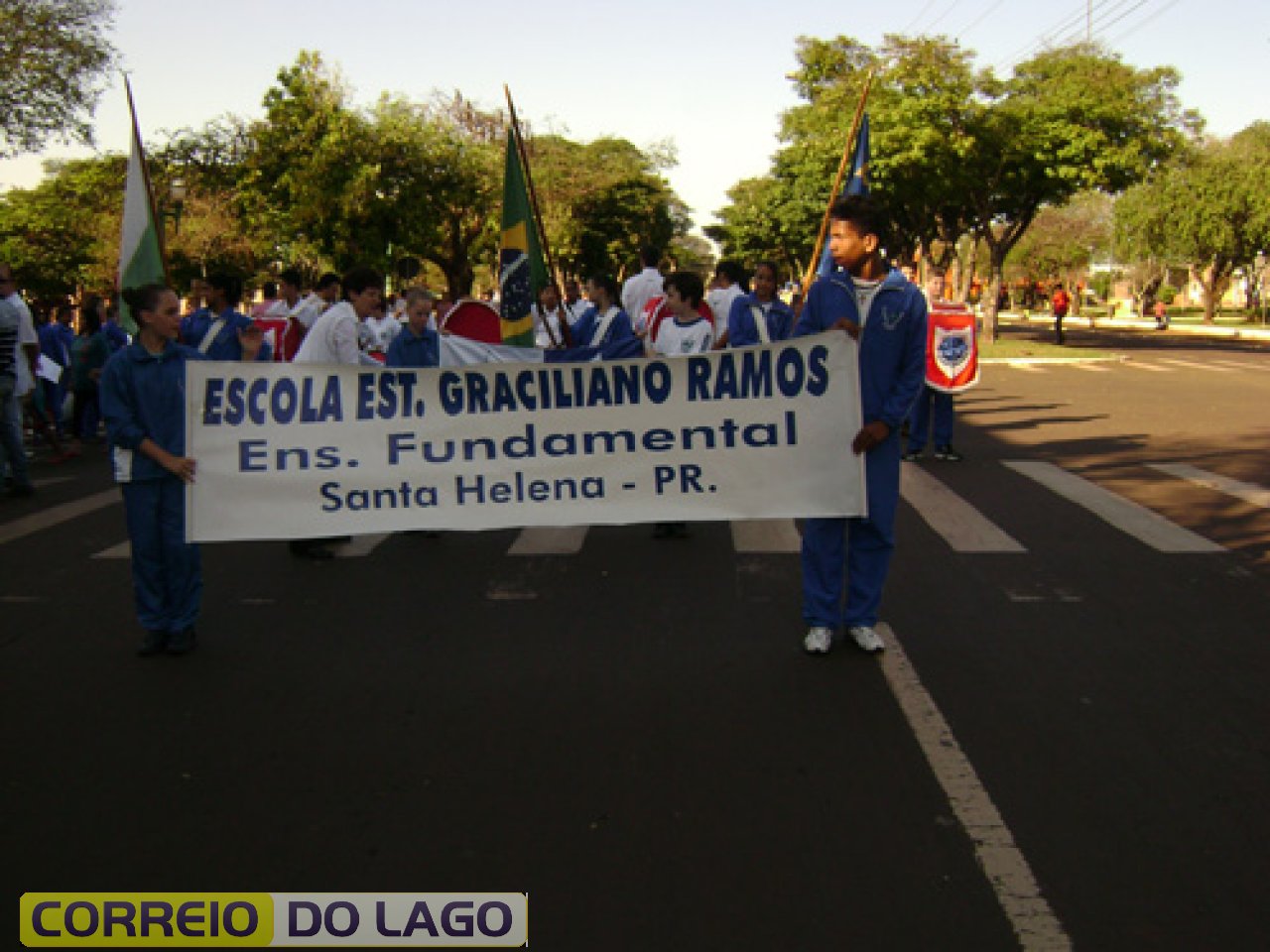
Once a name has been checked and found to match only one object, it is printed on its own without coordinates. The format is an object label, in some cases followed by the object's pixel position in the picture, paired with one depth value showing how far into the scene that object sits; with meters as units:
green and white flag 7.20
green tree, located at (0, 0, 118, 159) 27.77
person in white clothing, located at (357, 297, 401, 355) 11.35
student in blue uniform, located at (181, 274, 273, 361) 8.38
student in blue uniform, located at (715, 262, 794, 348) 9.14
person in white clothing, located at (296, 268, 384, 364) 8.24
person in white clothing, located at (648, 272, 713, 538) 8.74
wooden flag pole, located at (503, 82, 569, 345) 6.53
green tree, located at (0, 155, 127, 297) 53.03
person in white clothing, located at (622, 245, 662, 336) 14.89
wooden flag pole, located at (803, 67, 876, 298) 6.20
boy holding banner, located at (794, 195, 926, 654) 5.60
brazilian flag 7.19
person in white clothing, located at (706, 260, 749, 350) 13.13
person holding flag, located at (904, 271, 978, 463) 12.67
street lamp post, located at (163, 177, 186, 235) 25.23
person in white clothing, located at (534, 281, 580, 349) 8.34
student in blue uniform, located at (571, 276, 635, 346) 9.45
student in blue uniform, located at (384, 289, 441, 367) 9.18
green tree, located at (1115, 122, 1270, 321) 55.44
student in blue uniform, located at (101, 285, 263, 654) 5.80
